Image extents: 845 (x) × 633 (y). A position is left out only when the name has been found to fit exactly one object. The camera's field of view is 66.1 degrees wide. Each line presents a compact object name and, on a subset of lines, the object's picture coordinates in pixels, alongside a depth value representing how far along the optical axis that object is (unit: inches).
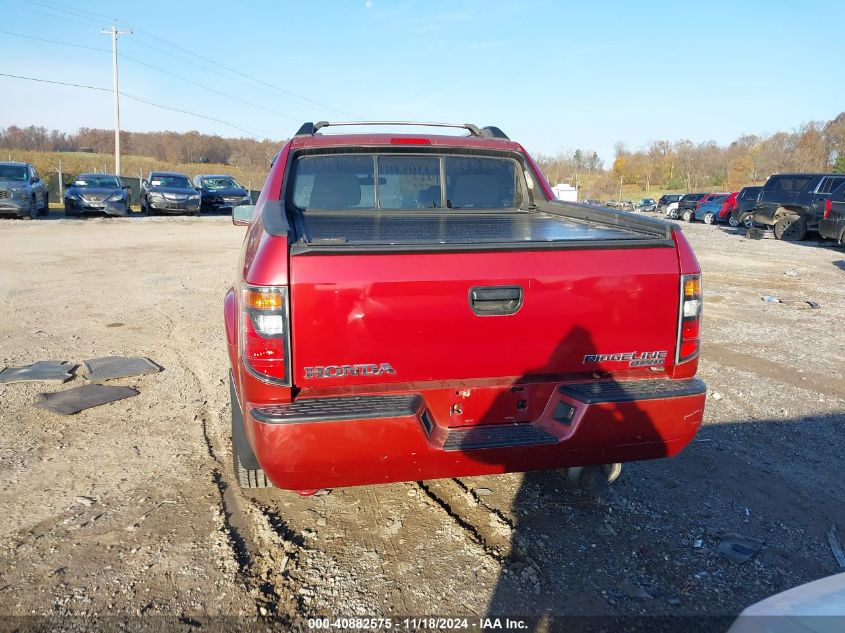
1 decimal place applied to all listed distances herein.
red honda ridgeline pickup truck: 102.7
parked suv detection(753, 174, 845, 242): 772.0
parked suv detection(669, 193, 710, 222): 1482.5
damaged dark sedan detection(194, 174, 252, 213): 1057.7
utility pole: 1513.0
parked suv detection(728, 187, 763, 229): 1037.8
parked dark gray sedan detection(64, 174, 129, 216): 893.8
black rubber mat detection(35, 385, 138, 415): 190.7
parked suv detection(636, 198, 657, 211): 2305.2
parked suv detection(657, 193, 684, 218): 1787.8
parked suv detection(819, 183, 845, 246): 661.9
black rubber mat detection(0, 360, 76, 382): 212.5
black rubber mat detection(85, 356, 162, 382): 221.8
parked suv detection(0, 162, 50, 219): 782.5
